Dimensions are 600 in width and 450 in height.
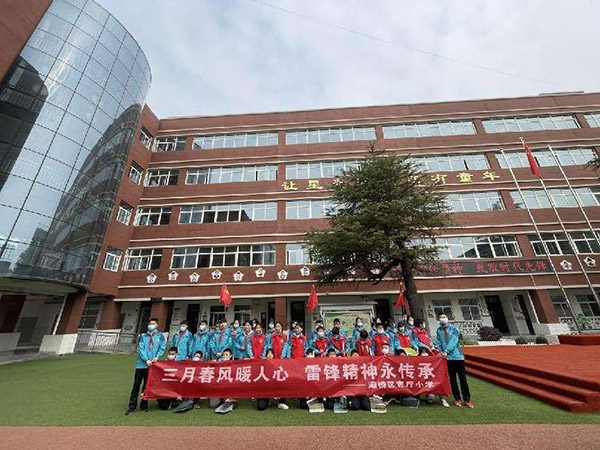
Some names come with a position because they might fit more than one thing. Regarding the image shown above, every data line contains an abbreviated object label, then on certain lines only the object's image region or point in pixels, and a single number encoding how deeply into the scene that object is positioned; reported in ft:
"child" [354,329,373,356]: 22.94
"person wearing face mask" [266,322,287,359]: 24.25
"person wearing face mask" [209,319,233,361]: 24.39
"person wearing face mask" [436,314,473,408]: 18.90
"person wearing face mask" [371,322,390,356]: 23.43
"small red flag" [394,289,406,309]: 51.79
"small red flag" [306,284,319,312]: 48.19
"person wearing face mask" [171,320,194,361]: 22.68
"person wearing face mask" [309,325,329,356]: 24.11
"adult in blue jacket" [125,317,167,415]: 19.47
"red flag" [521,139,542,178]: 52.21
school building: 47.01
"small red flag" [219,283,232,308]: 49.90
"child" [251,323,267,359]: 24.49
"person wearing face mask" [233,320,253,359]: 24.25
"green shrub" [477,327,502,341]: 46.88
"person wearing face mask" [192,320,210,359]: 24.36
